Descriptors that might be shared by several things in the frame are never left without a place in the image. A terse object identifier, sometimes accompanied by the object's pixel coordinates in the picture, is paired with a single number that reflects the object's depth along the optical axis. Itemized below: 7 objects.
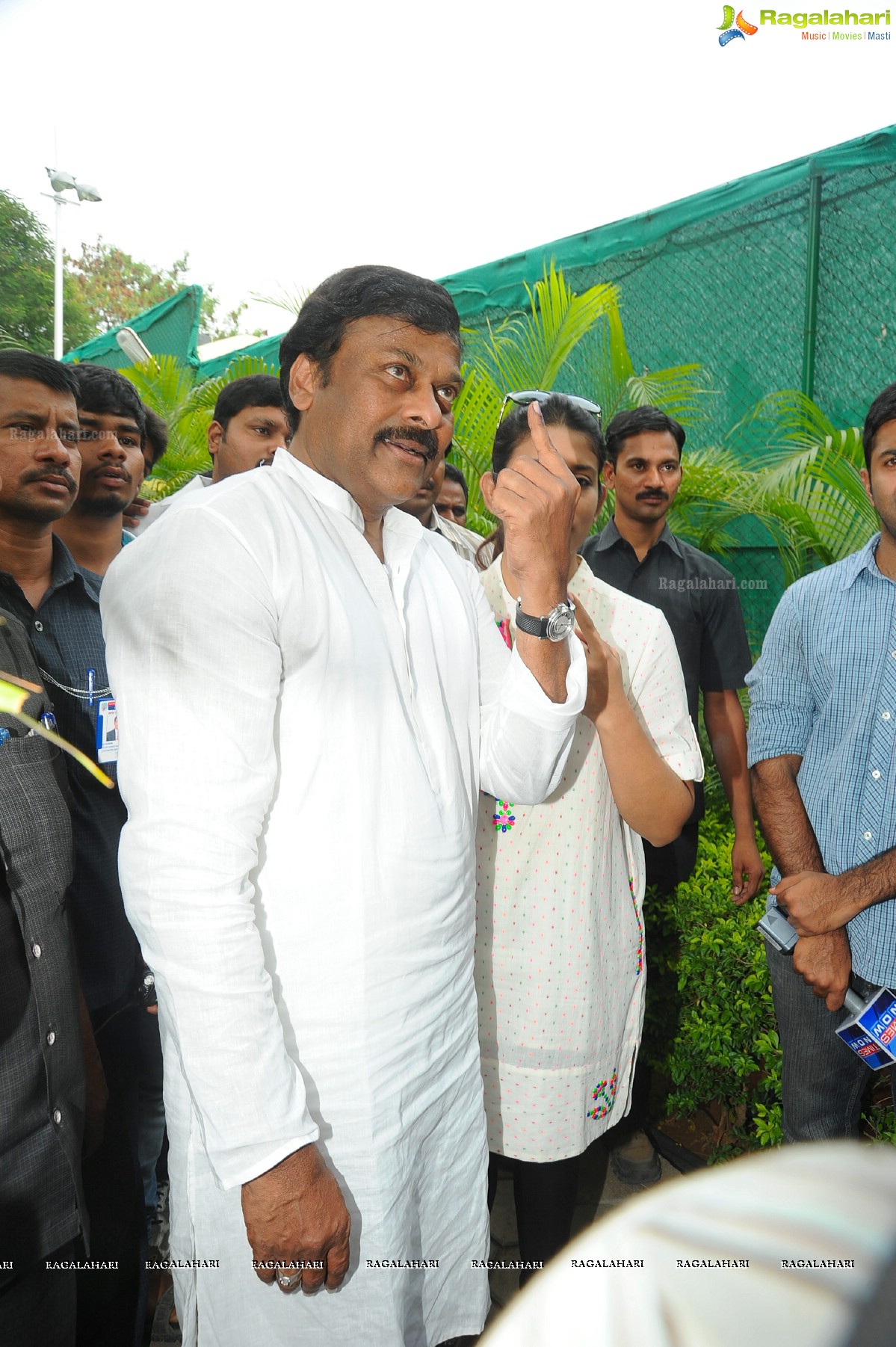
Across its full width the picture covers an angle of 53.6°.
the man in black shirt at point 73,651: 1.97
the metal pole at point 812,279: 4.41
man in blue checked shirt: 1.99
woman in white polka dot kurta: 1.78
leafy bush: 2.45
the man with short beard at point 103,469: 2.67
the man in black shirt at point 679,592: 2.93
